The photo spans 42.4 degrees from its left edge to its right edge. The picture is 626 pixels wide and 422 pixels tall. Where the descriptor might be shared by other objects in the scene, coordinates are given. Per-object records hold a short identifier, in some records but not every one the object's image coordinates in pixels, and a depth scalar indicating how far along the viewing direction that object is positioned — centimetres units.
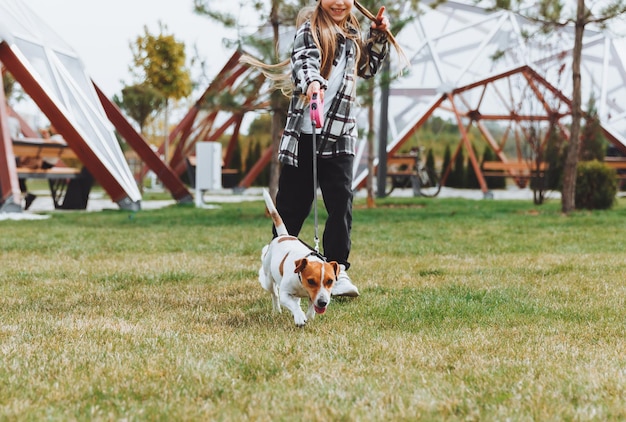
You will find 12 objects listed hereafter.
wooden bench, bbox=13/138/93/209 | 1340
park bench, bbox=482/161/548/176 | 2039
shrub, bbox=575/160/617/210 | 1464
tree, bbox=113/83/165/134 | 2594
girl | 450
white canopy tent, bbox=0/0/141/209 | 1157
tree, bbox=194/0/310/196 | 1169
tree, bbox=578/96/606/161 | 1945
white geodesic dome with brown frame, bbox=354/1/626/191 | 2037
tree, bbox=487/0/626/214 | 1248
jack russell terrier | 367
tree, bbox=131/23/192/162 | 3080
